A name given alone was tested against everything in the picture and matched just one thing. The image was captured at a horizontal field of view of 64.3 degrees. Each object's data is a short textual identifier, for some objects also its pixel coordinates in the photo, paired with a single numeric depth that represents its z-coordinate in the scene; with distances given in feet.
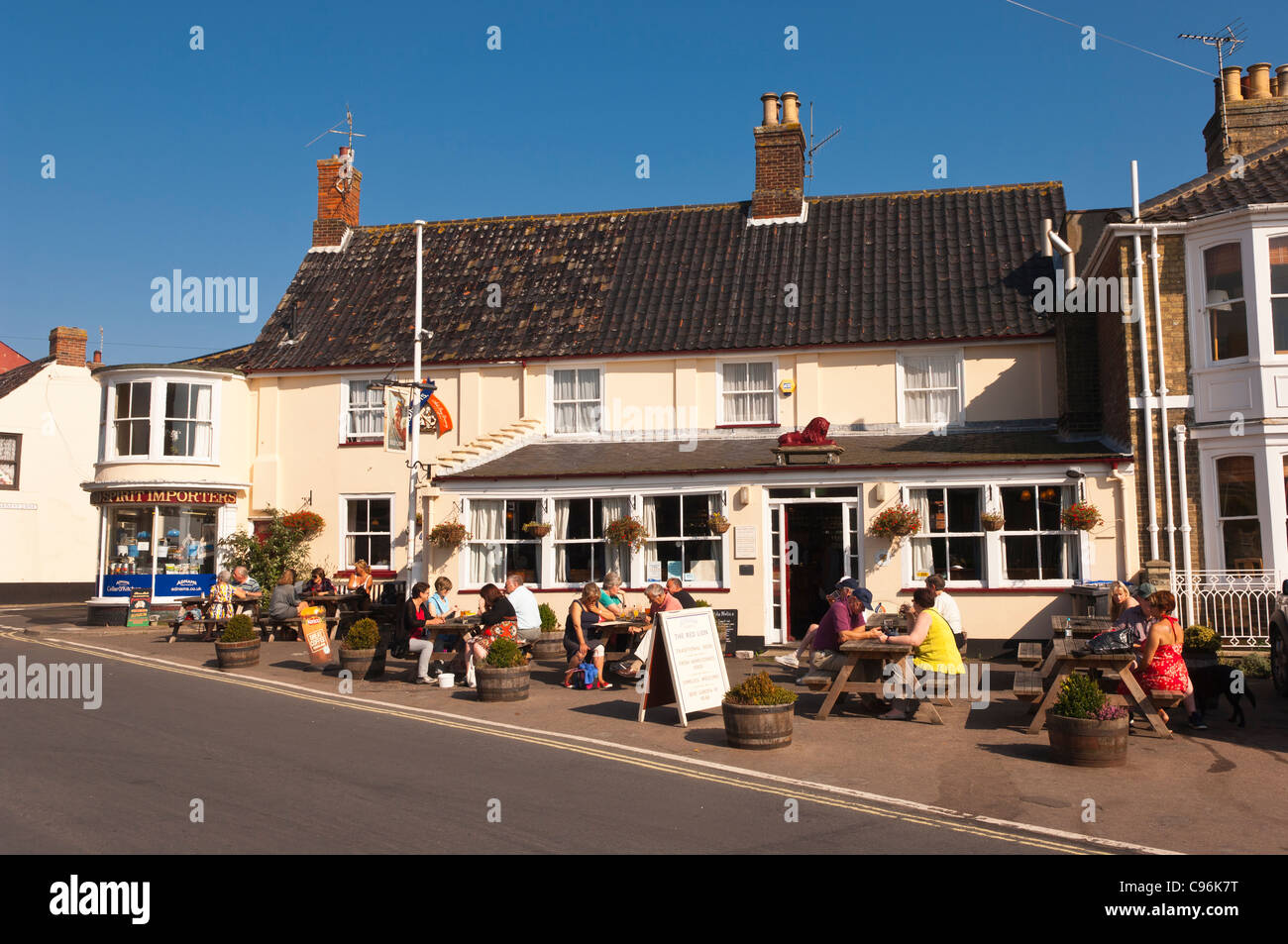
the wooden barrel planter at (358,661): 49.83
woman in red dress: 35.40
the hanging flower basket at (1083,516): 54.65
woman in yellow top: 38.86
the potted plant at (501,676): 43.47
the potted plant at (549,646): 57.98
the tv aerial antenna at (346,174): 92.99
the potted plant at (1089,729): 31.07
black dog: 37.19
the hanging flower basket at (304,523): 78.07
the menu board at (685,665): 38.52
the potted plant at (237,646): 53.67
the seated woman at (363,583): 69.26
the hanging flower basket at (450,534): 65.72
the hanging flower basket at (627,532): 62.49
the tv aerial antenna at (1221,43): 67.87
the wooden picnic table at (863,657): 37.83
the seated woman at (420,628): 49.14
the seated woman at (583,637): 47.91
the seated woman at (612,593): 53.83
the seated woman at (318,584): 69.26
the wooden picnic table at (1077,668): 34.91
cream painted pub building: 59.26
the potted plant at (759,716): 34.06
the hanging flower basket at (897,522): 57.82
